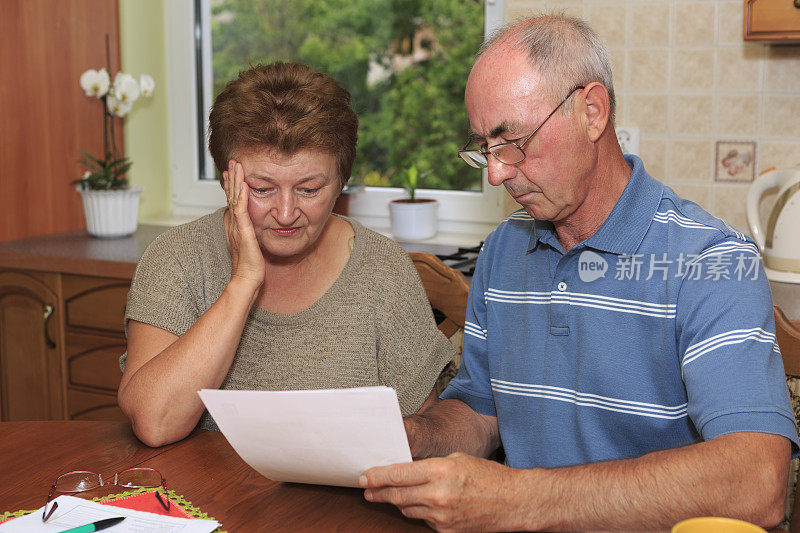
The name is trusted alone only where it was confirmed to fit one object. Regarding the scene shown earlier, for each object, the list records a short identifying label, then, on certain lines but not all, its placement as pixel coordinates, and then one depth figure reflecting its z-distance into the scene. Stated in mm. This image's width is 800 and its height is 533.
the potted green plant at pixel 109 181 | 2586
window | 2688
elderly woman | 1377
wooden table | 1018
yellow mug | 717
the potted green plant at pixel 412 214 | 2539
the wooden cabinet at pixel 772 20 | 1824
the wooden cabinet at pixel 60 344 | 2342
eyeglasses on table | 1085
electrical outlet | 2184
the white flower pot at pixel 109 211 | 2578
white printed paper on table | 964
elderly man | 979
